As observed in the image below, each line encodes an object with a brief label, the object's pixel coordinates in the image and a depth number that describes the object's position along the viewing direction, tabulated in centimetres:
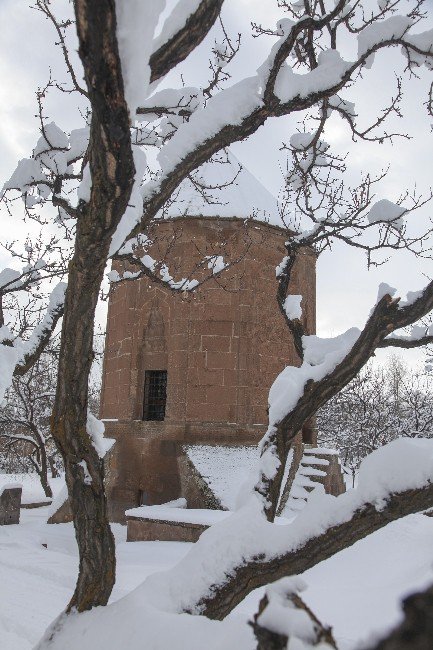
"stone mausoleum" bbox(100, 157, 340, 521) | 1051
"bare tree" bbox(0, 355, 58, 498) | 1453
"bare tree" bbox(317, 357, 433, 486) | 2344
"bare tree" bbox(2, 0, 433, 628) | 188
